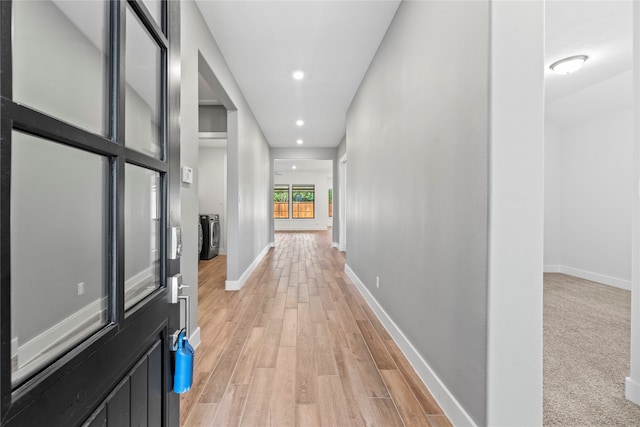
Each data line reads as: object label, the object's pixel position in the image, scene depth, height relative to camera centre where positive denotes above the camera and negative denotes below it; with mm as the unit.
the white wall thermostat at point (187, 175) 2044 +255
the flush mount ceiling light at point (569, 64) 3070 +1530
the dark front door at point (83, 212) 433 -2
